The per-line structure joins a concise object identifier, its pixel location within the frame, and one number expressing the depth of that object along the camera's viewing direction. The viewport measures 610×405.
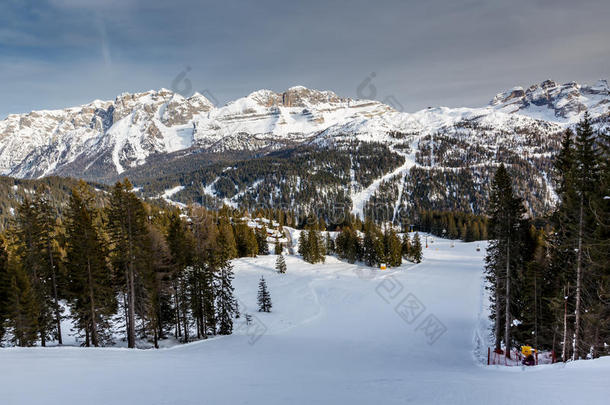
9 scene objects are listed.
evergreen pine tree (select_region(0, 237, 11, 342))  25.08
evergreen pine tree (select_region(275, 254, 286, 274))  62.81
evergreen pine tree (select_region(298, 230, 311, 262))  77.56
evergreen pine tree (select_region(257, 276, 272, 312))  40.67
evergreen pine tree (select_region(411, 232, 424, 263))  86.12
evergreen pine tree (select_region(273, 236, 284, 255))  80.47
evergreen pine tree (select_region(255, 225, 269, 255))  84.31
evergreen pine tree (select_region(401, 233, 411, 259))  88.51
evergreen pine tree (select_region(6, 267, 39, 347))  23.89
